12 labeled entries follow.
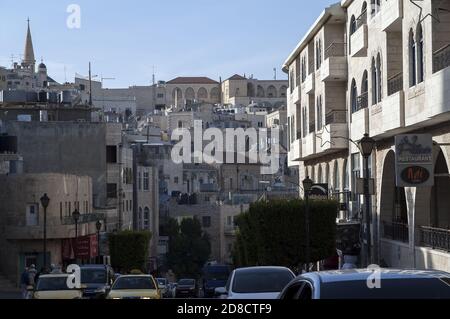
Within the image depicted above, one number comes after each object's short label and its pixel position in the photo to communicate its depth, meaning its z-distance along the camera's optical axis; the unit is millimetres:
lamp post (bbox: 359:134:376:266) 24969
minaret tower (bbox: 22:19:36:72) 180875
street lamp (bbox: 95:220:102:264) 52609
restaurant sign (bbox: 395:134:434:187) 26609
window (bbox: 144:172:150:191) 84938
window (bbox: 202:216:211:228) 101250
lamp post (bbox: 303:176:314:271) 35788
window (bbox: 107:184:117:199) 70625
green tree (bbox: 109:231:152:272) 57656
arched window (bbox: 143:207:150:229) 85525
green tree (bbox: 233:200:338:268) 41062
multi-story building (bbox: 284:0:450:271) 27328
